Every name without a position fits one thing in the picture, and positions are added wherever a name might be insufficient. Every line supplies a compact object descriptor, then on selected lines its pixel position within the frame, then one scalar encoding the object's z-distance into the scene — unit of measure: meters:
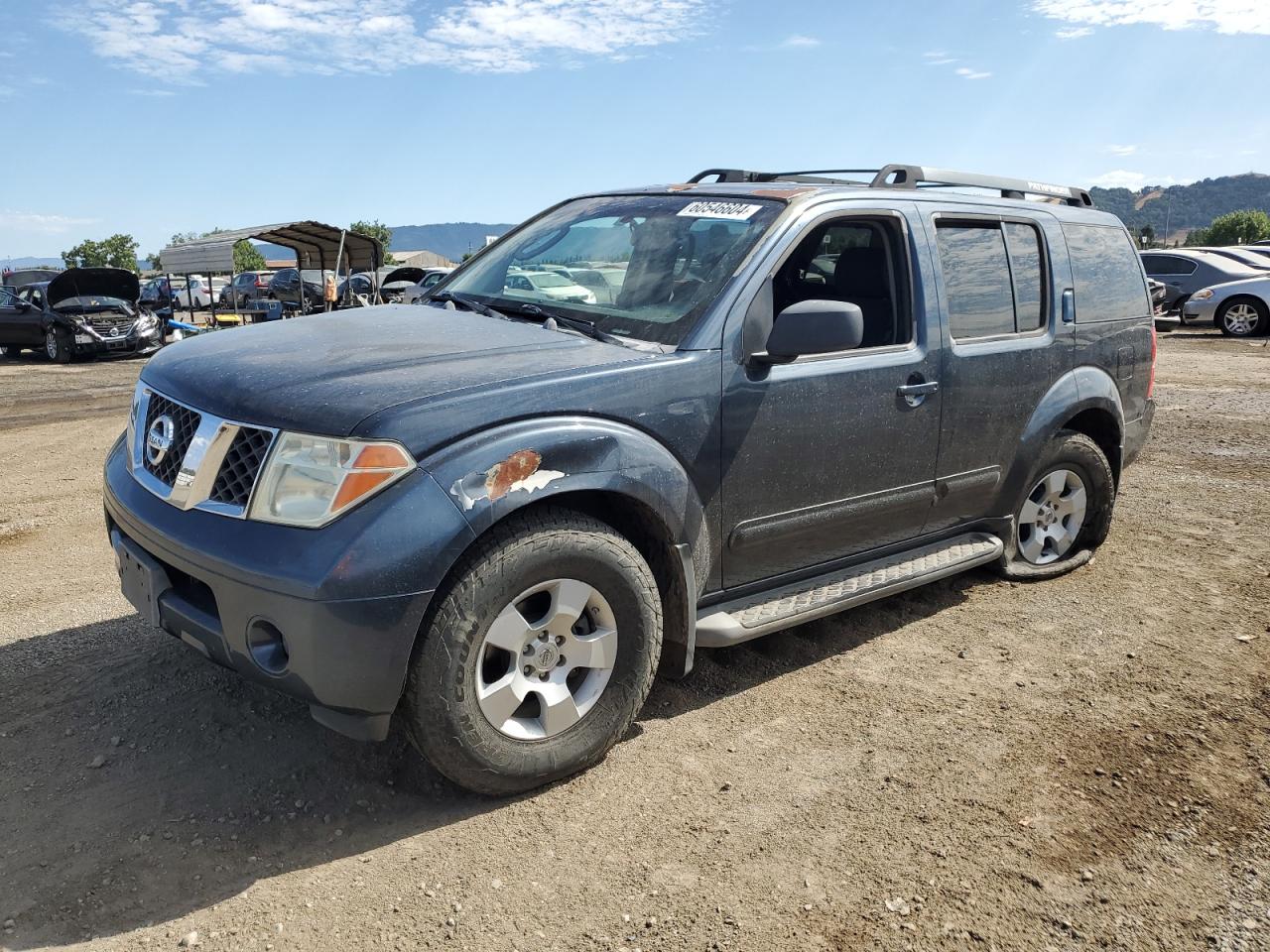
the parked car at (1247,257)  19.59
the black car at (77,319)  17.69
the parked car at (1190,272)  19.20
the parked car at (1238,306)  17.61
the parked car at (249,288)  34.51
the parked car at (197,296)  36.47
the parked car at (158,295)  25.74
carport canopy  20.84
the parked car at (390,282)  29.21
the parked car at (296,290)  28.84
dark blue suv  2.65
